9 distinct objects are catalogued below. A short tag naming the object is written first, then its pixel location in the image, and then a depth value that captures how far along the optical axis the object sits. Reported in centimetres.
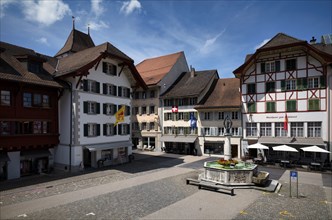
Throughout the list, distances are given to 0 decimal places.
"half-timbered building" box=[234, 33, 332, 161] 2652
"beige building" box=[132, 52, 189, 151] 3931
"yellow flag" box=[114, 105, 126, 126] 2583
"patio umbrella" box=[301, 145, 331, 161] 2423
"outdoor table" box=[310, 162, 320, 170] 2488
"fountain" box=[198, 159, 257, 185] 1838
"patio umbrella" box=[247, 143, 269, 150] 2749
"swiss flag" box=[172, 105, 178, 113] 3709
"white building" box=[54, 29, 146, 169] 2430
